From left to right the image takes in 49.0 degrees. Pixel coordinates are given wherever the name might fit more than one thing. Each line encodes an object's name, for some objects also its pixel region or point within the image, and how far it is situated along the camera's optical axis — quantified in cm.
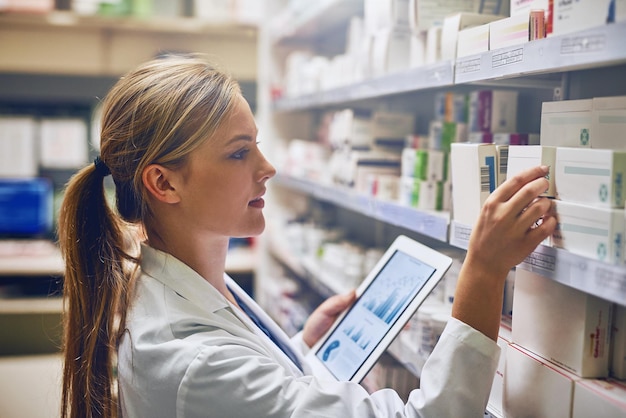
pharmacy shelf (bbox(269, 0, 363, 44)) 264
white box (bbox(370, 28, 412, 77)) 188
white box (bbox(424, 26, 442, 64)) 161
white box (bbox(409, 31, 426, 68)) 172
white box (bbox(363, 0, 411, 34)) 187
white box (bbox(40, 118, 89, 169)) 442
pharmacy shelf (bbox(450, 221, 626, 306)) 95
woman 116
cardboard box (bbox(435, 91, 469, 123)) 175
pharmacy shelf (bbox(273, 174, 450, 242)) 152
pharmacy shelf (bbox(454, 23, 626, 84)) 96
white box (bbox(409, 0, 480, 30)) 167
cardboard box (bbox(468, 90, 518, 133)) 162
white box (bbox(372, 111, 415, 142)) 232
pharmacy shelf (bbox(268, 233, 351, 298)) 241
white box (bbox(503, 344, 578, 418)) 113
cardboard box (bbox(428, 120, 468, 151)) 173
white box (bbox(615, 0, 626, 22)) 97
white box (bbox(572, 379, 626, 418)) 103
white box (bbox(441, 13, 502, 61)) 149
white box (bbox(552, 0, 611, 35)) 103
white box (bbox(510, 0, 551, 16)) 122
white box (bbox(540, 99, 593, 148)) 116
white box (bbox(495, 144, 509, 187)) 129
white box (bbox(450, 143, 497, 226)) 129
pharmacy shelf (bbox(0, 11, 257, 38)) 397
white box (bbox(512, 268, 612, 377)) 114
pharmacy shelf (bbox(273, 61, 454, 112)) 150
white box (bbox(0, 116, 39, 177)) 434
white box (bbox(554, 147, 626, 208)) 101
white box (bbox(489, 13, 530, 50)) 124
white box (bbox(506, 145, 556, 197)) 115
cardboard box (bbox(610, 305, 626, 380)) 115
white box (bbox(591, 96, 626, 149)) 109
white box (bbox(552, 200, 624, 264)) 99
